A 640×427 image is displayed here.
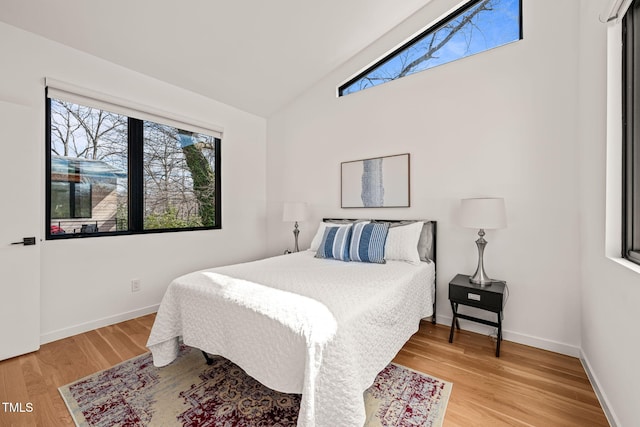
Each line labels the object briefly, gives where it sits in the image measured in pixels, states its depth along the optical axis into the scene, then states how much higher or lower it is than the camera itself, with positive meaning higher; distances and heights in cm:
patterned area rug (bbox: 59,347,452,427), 151 -114
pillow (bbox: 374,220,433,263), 270 -31
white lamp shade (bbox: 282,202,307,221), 361 +0
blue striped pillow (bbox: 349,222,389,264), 257 -30
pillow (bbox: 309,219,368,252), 317 -22
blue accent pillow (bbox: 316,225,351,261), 272 -33
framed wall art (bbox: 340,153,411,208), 300 +33
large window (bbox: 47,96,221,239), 254 +39
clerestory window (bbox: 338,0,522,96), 253 +174
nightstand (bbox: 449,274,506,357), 215 -69
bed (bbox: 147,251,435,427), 122 -62
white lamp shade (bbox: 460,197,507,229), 218 -2
